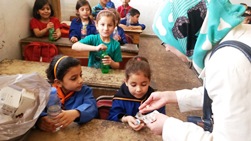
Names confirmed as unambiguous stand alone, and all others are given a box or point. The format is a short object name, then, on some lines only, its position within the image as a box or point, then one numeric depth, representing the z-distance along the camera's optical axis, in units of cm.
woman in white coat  62
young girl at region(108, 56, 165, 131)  146
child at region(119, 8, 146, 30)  437
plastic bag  91
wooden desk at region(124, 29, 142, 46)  349
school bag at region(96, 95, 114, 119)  173
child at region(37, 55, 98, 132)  136
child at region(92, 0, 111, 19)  391
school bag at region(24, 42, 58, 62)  240
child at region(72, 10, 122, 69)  211
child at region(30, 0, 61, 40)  257
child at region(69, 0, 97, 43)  283
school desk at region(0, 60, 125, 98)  179
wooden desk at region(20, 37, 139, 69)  252
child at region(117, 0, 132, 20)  485
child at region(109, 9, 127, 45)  283
